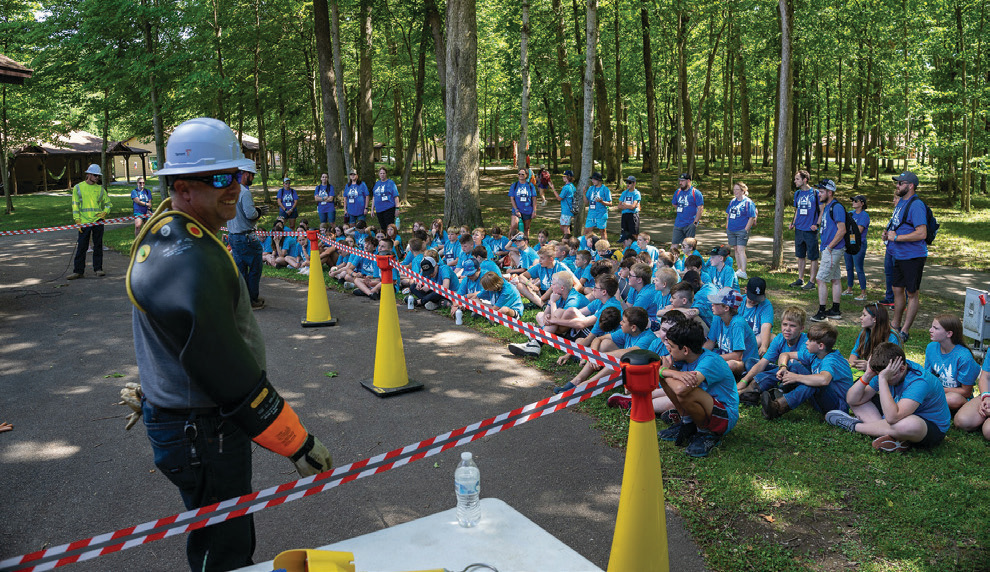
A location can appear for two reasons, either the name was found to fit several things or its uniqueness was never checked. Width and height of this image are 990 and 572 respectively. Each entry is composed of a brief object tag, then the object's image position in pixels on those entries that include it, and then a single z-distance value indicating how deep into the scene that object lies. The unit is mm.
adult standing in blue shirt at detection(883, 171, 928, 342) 8852
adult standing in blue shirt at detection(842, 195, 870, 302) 11477
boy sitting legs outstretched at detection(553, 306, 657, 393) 6770
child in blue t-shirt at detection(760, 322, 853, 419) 6277
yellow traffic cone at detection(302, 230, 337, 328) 9969
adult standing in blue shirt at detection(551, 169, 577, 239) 16625
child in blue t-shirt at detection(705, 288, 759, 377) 7102
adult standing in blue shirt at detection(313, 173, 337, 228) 18031
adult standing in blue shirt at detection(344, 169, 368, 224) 16328
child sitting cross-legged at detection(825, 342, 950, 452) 5566
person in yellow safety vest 13461
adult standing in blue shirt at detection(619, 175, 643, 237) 14477
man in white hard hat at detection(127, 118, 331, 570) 2381
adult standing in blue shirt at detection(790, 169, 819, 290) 11812
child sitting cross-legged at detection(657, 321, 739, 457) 5582
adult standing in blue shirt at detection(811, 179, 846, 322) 10117
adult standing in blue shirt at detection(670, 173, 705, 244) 13203
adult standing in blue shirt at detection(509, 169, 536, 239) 16344
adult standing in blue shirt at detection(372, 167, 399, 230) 16156
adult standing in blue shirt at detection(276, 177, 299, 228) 17688
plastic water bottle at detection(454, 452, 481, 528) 2941
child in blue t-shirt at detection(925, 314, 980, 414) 6305
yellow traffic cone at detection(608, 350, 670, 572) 3164
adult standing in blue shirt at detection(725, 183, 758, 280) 12719
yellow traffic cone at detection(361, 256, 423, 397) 6930
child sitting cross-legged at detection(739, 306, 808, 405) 6859
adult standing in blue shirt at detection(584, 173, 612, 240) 14828
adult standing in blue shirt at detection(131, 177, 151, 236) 17828
